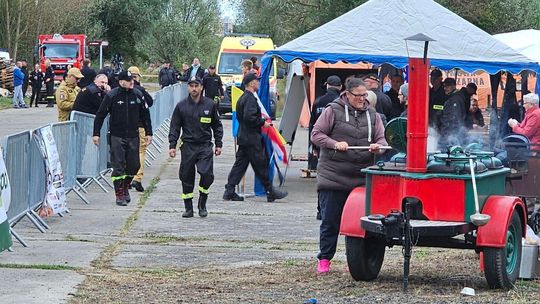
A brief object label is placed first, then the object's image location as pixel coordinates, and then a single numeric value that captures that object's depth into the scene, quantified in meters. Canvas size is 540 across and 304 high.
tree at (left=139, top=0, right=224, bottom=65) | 67.69
